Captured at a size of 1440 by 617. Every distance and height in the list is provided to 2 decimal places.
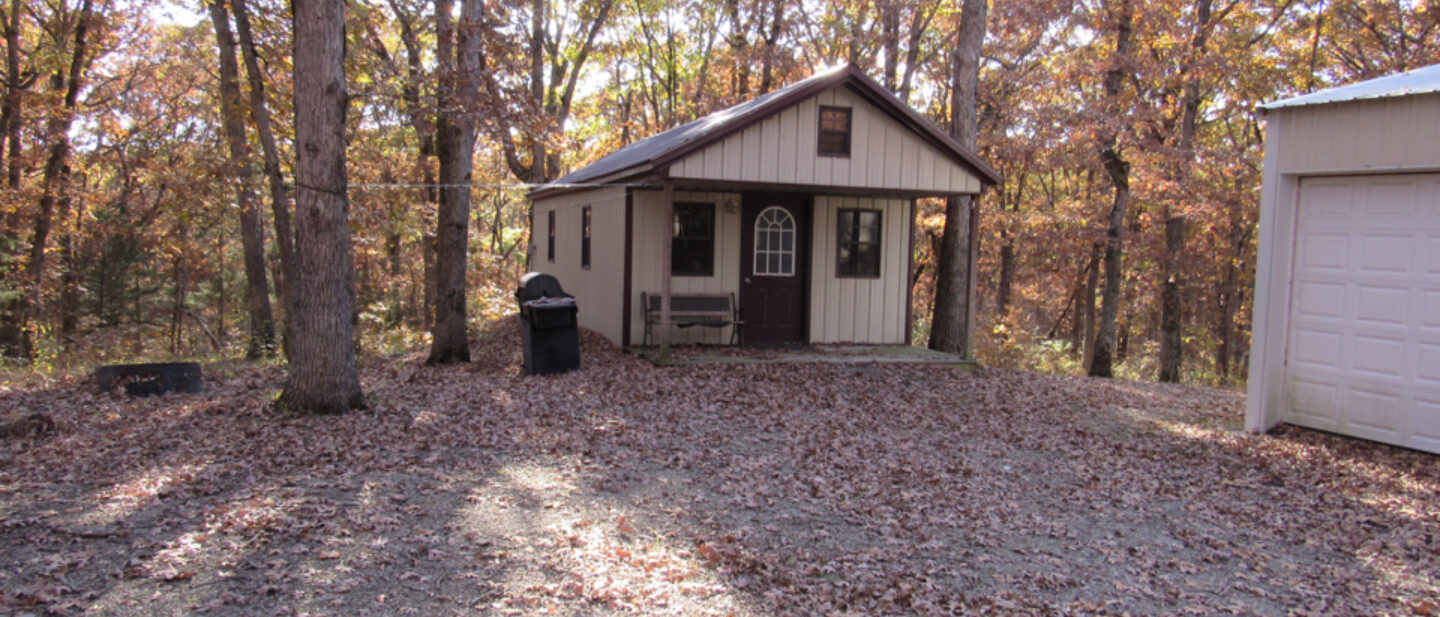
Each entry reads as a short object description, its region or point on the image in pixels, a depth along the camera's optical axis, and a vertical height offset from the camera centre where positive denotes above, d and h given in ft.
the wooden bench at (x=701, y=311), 38.88 -2.81
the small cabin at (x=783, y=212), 34.45 +2.11
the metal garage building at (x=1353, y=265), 22.74 +0.03
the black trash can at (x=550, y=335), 33.78 -3.52
